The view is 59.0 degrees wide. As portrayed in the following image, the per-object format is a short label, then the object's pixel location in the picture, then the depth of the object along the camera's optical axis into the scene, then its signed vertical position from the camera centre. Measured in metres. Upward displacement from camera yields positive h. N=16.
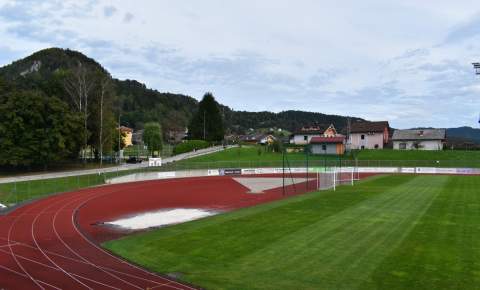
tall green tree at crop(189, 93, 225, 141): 118.50 +8.09
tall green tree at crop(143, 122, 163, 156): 112.00 +4.03
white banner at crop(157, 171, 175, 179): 62.48 -3.39
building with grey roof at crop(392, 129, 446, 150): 98.31 +2.37
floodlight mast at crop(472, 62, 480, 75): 50.62 +9.96
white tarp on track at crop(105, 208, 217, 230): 27.58 -4.71
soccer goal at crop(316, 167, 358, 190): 49.35 -3.76
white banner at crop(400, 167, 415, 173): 70.25 -3.38
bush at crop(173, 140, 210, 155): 96.81 +1.22
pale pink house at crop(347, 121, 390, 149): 105.06 +3.51
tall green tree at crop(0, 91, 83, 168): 58.69 +3.31
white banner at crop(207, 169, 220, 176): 70.00 -3.46
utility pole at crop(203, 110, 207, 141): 117.44 +5.05
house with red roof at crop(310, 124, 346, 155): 96.56 +1.24
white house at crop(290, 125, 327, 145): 117.00 +4.32
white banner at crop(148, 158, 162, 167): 64.81 -1.58
